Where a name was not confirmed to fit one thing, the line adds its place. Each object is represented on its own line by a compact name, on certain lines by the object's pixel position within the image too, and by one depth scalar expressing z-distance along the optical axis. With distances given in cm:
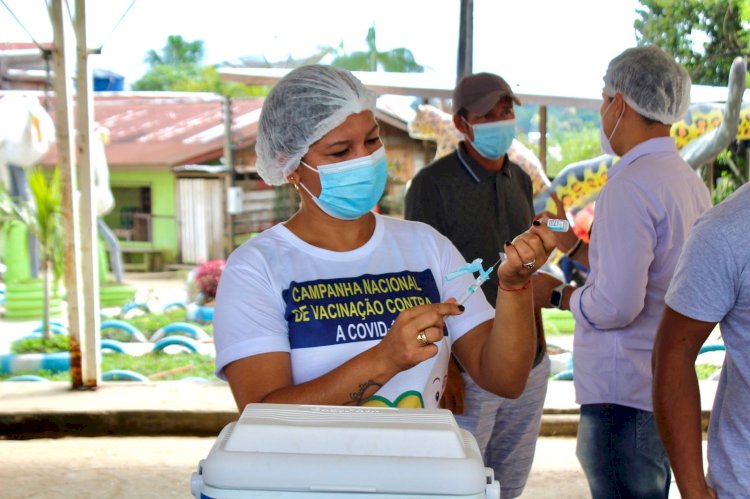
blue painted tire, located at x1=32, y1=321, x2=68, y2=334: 880
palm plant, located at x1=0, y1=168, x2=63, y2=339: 756
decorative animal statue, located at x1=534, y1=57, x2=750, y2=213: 792
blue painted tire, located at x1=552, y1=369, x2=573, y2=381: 691
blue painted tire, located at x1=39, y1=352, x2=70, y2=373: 782
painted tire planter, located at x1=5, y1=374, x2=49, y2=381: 711
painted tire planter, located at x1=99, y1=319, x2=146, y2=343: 934
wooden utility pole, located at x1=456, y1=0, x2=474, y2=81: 515
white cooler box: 110
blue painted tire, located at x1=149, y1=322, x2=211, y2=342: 928
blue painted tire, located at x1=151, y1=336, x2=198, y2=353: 870
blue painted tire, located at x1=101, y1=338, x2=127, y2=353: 866
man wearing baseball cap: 289
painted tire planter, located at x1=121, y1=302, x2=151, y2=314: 1098
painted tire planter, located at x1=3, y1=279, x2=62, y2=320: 1033
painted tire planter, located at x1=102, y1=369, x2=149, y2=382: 715
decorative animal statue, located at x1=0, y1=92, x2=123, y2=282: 1029
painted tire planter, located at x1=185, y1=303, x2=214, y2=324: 1046
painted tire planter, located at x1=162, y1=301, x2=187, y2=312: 1124
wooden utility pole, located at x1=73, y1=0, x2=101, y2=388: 549
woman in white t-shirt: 159
